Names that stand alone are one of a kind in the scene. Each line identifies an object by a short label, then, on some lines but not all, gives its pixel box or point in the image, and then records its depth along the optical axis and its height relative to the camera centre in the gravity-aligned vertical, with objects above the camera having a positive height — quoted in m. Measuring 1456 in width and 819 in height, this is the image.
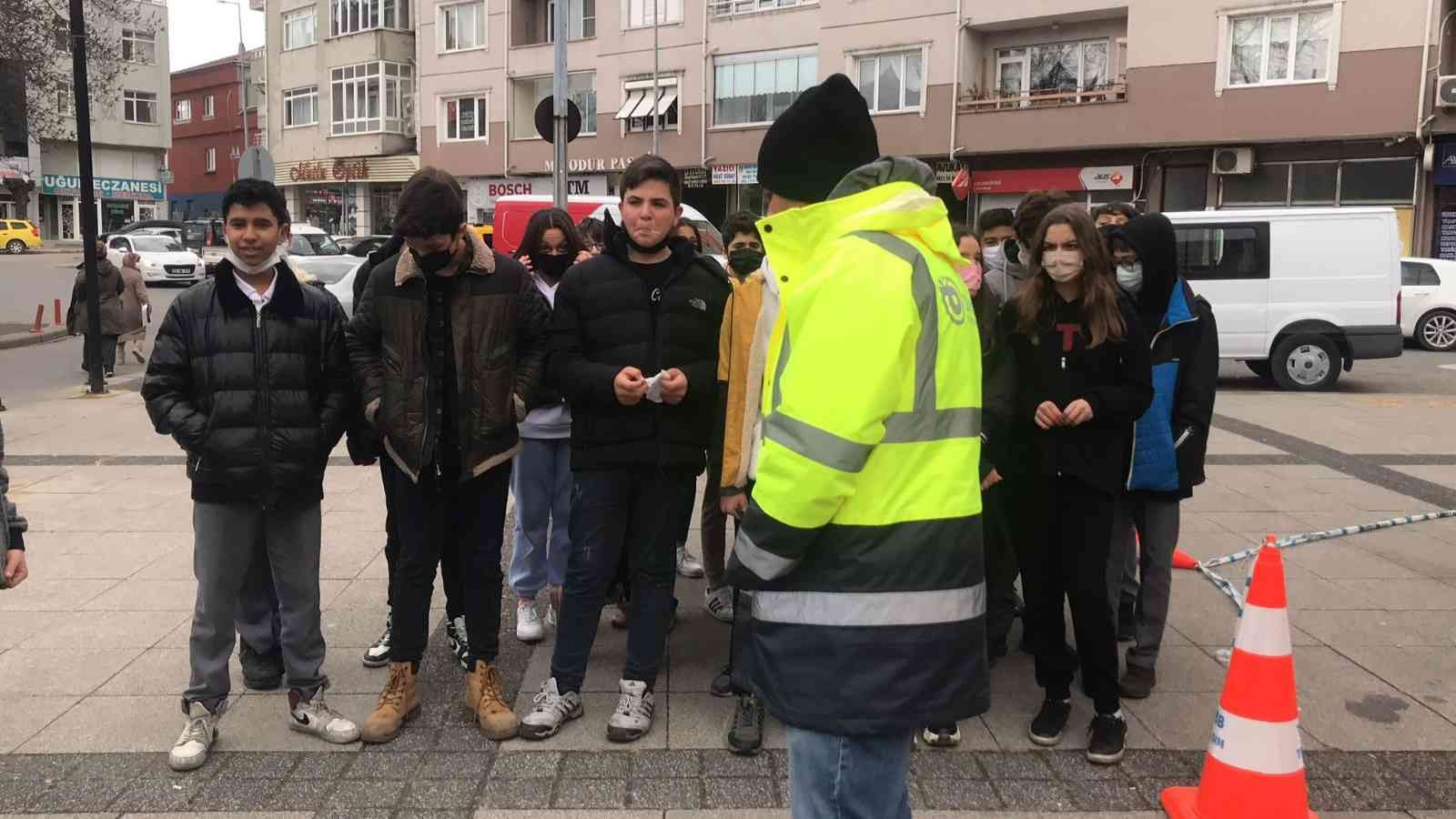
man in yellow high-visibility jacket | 2.18 -0.48
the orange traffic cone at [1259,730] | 3.33 -1.35
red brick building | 65.12 +6.41
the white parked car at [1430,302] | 19.14 -0.60
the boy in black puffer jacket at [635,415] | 4.01 -0.56
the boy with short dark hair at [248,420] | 3.80 -0.56
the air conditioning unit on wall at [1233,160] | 25.16 +2.22
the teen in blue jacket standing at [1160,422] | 4.28 -0.60
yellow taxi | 48.78 +0.40
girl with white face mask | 3.84 -0.51
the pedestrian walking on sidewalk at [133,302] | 15.91 -0.75
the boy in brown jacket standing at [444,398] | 3.94 -0.50
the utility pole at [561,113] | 12.07 +1.46
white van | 13.94 -0.24
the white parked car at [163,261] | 32.56 -0.36
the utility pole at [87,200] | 12.64 +0.53
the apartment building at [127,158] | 58.34 +4.59
